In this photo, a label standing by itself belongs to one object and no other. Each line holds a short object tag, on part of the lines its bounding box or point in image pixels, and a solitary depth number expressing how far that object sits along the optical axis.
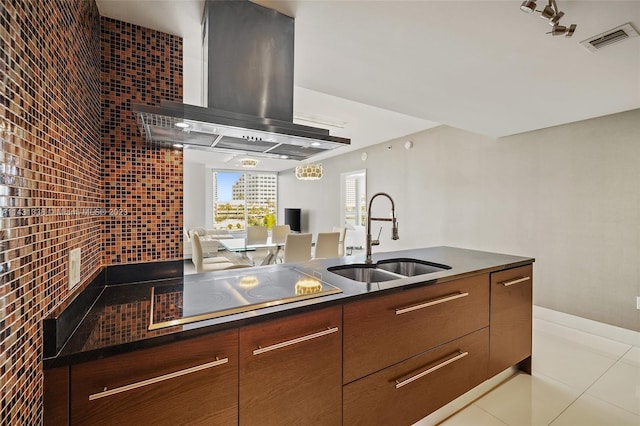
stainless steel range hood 1.39
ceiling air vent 1.54
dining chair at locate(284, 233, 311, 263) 3.71
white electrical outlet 1.04
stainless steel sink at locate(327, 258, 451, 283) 1.90
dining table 4.19
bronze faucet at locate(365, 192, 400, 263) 2.06
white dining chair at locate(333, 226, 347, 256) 4.82
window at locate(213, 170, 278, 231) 9.12
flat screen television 8.34
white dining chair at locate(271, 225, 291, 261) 5.24
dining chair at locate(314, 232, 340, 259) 3.99
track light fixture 1.29
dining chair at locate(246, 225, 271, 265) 5.31
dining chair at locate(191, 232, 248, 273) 3.49
